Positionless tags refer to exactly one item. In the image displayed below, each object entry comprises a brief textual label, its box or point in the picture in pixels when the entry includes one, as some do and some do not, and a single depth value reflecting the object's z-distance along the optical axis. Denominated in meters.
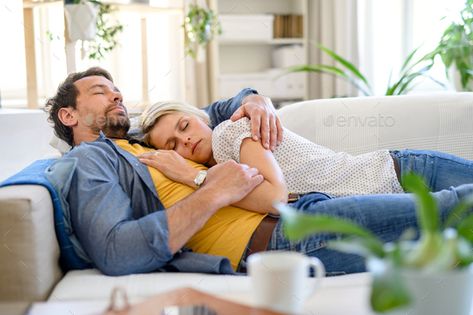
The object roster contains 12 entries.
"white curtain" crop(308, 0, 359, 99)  3.98
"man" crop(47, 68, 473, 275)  1.24
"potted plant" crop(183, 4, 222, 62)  3.55
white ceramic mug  0.76
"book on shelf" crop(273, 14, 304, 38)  4.13
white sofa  1.17
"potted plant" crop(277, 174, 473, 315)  0.62
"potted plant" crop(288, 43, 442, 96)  2.87
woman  1.53
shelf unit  3.99
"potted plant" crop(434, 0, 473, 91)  2.97
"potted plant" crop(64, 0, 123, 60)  2.37
